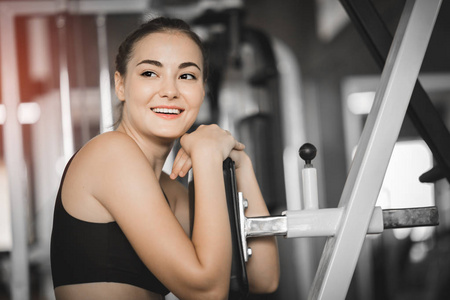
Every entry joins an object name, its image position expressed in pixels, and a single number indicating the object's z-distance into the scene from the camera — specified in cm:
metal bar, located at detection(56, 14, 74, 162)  243
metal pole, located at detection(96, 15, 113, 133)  252
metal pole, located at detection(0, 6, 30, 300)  234
